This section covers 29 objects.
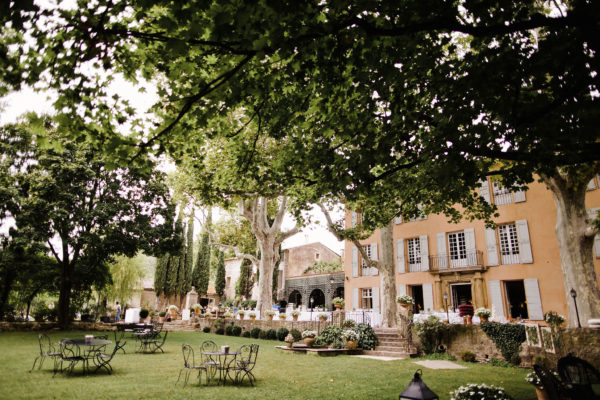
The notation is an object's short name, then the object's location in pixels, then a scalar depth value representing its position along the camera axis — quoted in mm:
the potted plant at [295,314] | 18516
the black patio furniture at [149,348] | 12906
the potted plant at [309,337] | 14320
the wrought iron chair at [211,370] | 8148
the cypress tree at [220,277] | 40812
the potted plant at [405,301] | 14797
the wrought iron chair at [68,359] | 8487
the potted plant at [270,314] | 20031
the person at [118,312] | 26644
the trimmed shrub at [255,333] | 19359
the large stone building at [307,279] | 30692
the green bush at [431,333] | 13180
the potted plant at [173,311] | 25769
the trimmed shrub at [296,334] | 16750
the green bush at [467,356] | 12070
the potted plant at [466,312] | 14109
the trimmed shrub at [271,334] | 18634
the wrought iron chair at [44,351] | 8547
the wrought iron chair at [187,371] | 7796
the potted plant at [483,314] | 12930
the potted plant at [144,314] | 24423
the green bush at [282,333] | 18031
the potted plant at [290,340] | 14562
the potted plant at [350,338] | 13539
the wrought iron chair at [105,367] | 8730
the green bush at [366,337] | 13805
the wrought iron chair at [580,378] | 4191
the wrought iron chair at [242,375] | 8000
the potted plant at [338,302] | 18359
